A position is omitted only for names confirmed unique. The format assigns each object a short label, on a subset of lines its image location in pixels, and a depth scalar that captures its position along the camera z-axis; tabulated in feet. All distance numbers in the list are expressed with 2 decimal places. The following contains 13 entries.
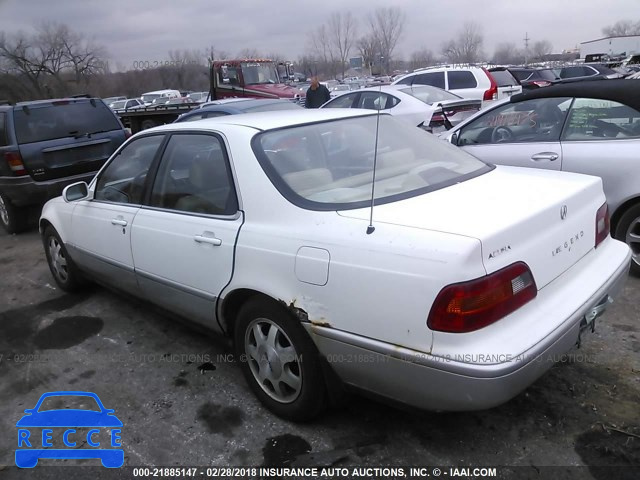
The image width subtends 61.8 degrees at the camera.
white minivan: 39.22
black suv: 22.52
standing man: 37.15
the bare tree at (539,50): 303.62
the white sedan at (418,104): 29.99
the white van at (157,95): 100.90
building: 193.16
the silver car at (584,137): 13.60
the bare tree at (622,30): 294.87
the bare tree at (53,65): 163.43
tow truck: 51.49
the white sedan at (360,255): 6.83
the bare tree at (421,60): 155.22
